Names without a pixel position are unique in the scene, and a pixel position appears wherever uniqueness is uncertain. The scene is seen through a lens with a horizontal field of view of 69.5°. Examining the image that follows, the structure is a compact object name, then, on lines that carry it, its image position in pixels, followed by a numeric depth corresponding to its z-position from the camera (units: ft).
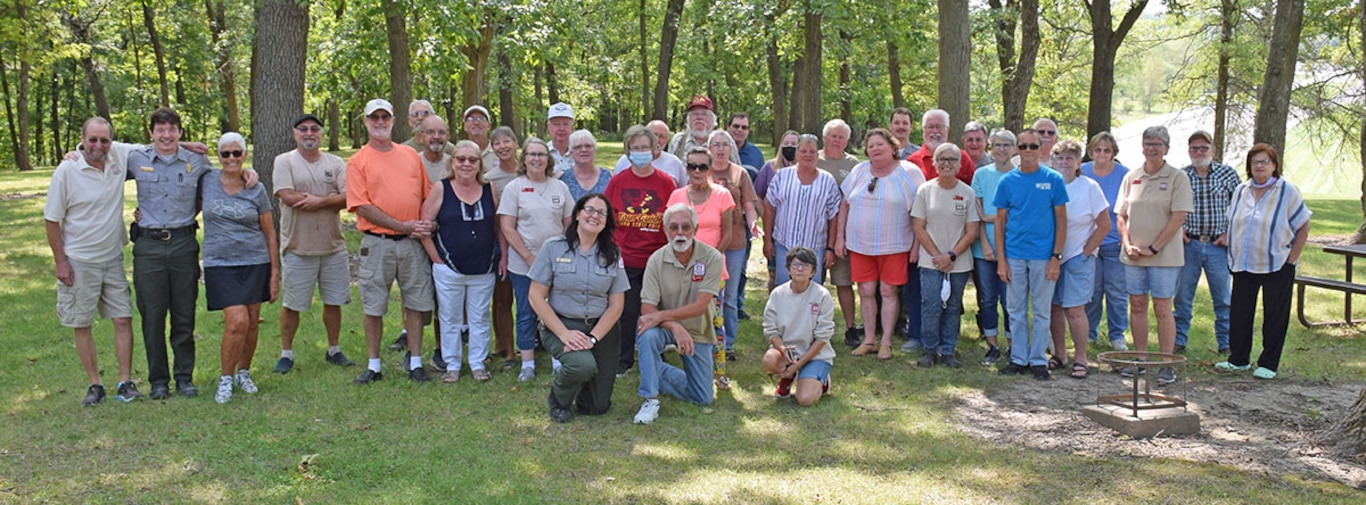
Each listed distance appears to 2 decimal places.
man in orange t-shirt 21.68
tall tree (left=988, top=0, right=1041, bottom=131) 44.04
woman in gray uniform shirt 19.65
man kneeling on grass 19.99
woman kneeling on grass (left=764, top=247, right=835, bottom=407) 20.59
